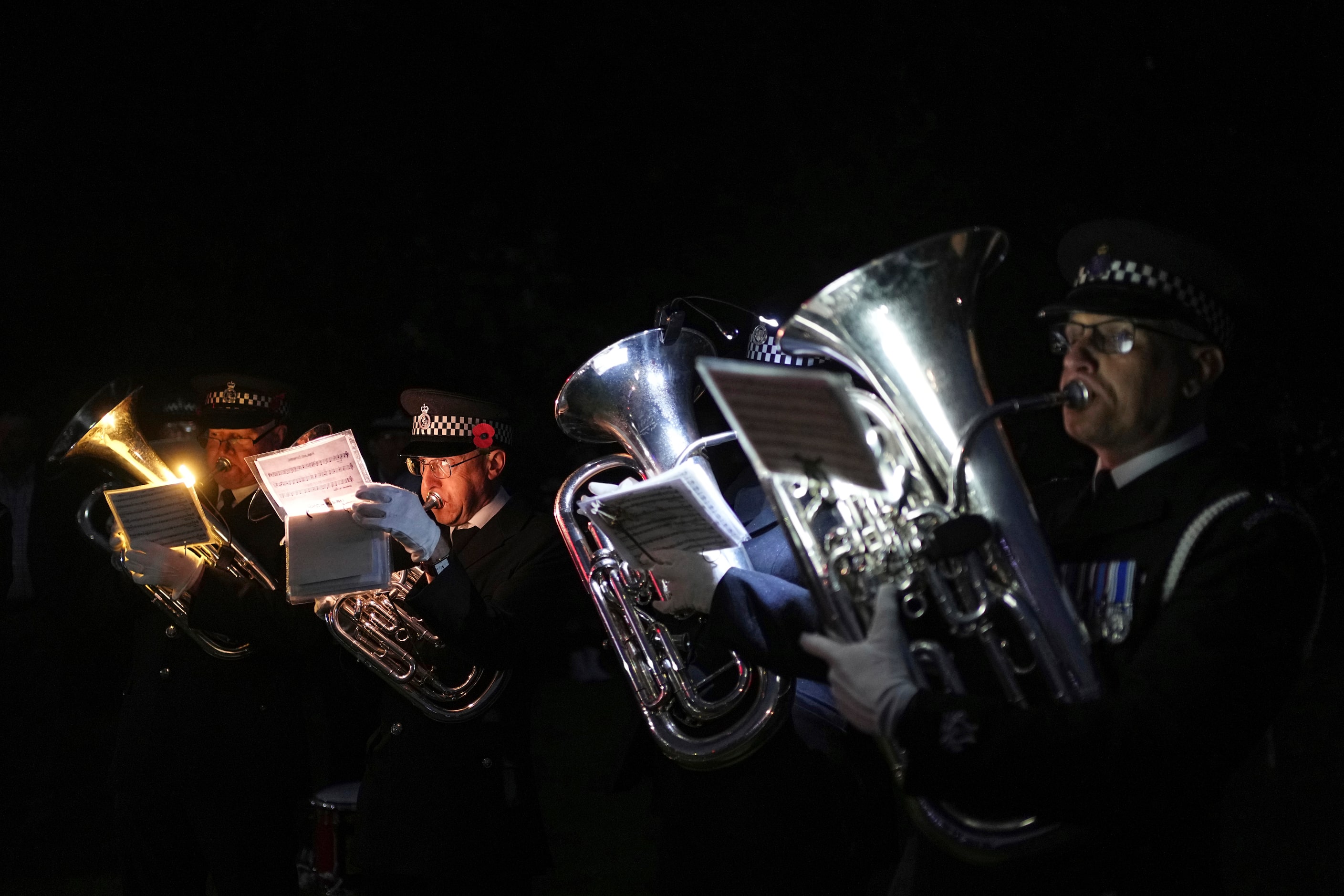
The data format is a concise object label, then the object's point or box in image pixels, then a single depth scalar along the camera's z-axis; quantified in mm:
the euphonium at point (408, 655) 3568
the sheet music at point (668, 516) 2535
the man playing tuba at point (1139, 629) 1806
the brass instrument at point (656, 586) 2969
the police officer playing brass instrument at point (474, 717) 3357
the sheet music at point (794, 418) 1821
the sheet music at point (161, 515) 3889
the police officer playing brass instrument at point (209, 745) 3980
